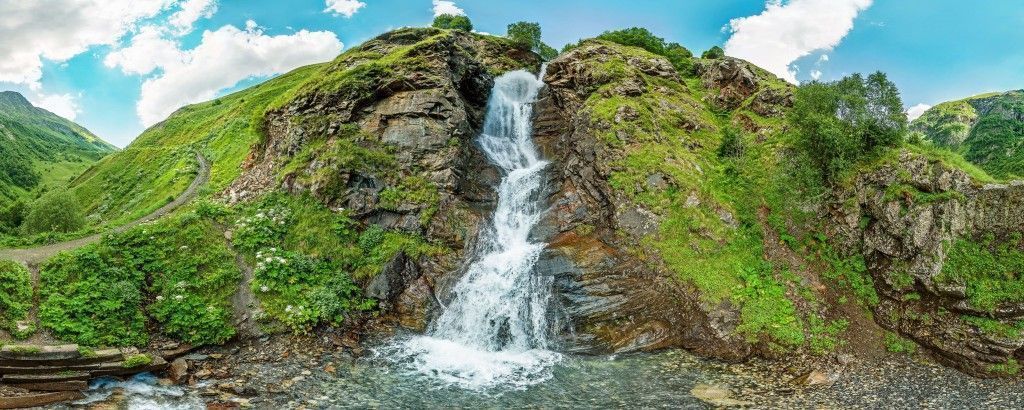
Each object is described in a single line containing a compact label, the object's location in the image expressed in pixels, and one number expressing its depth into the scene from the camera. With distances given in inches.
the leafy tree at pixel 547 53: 2878.9
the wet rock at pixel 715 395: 622.8
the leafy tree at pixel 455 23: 2928.2
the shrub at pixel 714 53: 2309.3
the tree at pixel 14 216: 1964.8
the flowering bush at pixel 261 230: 981.2
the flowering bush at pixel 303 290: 845.2
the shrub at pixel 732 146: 1259.8
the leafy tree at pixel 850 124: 938.1
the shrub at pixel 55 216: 1482.5
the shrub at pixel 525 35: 2492.6
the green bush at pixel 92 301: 692.1
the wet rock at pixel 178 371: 668.7
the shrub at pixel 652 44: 2000.5
